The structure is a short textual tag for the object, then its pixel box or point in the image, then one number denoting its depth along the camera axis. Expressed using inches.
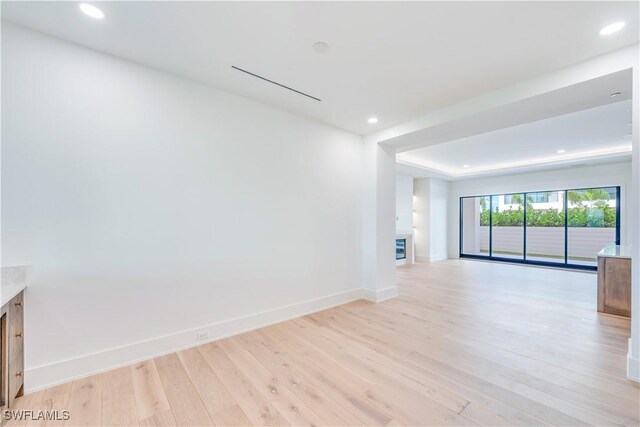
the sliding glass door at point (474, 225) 358.6
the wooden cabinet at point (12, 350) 68.6
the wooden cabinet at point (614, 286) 142.9
